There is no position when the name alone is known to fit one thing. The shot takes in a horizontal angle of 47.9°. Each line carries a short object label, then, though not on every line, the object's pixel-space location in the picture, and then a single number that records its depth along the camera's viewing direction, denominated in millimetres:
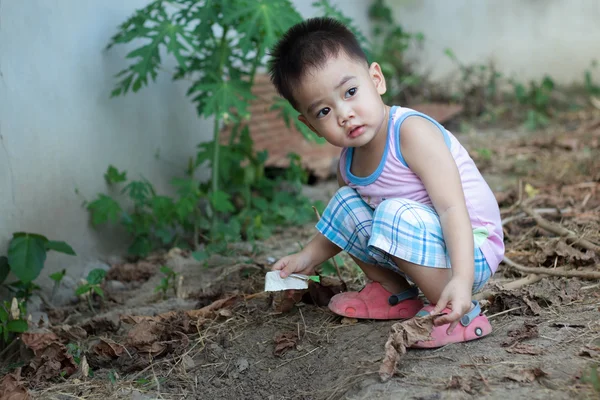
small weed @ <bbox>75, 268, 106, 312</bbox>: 2785
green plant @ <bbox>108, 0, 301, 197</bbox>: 3246
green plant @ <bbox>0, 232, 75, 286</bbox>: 2734
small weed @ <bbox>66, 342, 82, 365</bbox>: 2295
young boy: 2004
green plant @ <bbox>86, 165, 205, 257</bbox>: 3395
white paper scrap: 2265
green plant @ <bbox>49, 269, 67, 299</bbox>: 2919
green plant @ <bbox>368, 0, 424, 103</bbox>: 7199
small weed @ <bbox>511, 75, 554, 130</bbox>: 6934
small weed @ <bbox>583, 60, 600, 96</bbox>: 6953
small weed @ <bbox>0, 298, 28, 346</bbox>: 2438
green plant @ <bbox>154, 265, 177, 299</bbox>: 2893
